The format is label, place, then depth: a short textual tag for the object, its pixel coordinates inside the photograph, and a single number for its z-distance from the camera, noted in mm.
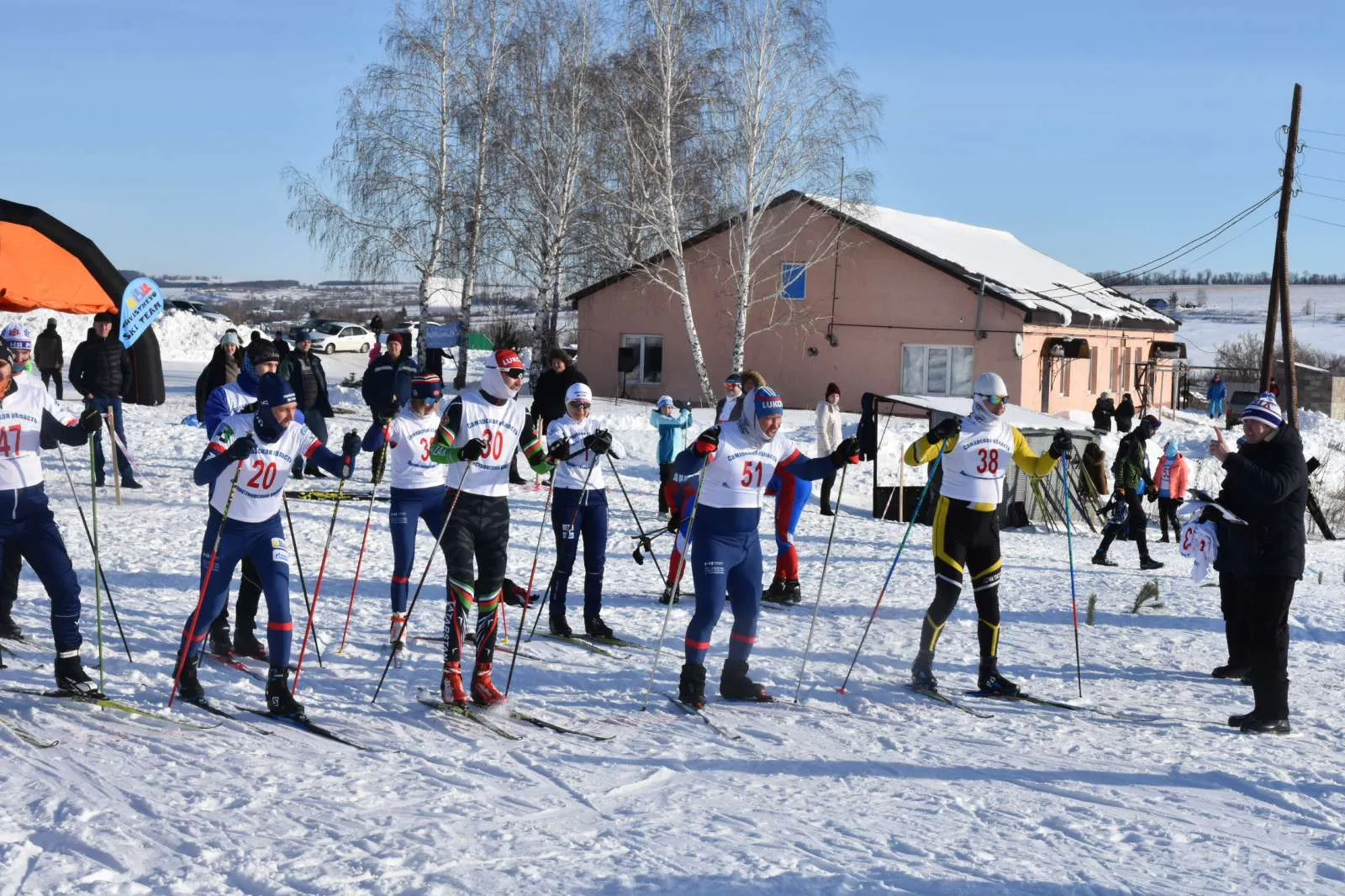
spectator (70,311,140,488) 13508
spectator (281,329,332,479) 13523
